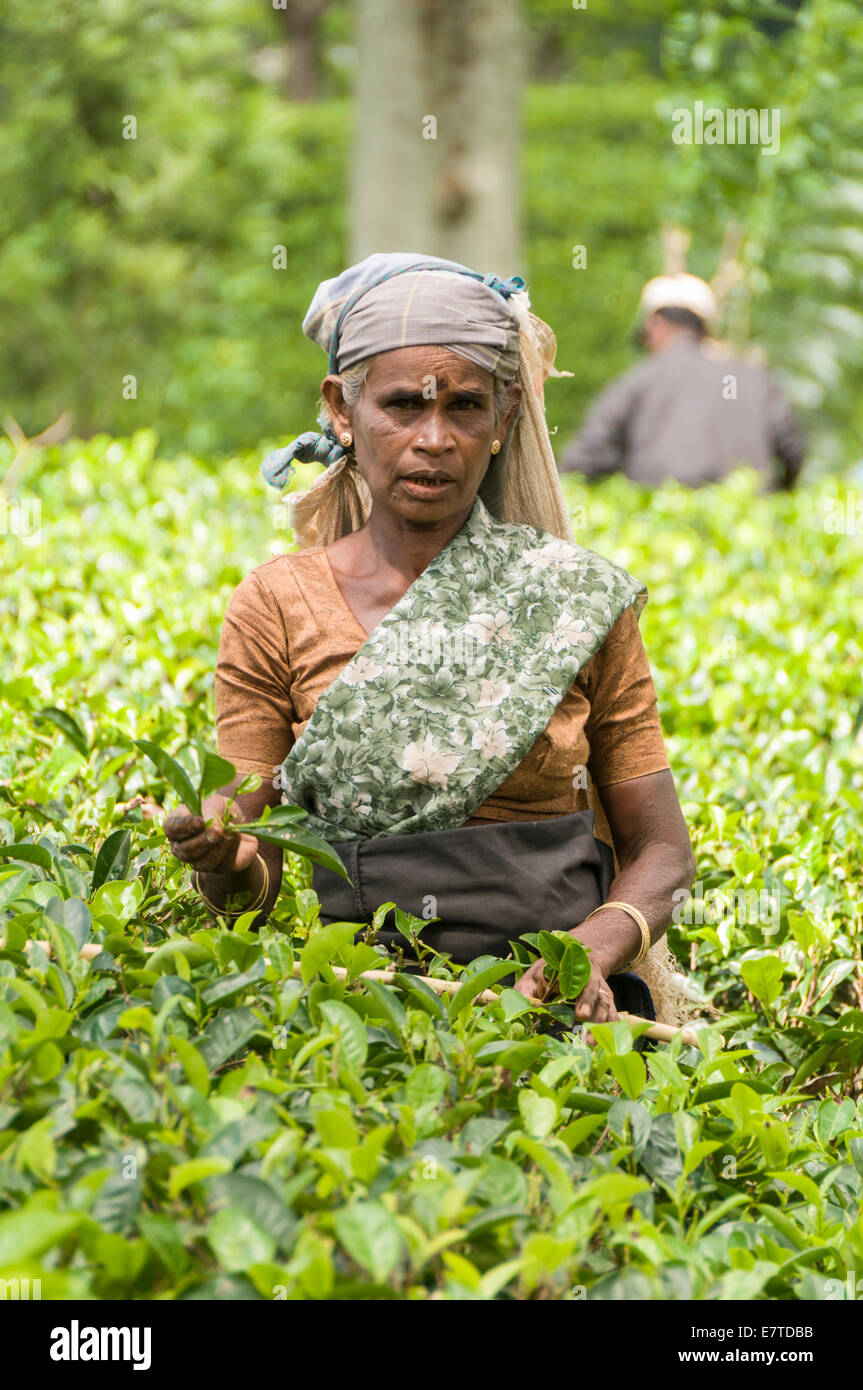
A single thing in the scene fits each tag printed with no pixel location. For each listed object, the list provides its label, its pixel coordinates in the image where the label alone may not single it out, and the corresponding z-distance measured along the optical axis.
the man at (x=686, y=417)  7.32
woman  2.33
